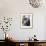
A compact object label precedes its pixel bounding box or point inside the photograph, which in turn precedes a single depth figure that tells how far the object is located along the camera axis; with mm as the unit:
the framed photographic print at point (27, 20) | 4584
